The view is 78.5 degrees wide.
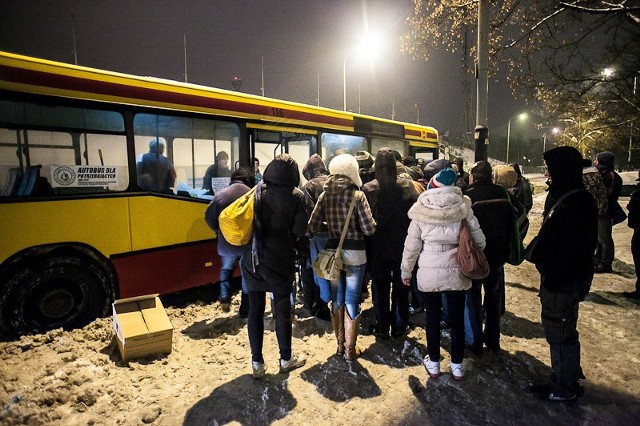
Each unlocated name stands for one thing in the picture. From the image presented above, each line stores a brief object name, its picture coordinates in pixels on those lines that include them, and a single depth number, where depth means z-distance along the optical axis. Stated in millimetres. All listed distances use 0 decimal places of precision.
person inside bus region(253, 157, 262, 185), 6598
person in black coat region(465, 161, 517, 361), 4035
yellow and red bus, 4301
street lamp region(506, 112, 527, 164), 38694
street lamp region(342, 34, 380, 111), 27397
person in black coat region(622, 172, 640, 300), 5918
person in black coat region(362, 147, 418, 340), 4348
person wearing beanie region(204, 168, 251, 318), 4559
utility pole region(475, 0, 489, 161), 9016
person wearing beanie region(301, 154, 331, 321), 4688
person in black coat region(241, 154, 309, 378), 3564
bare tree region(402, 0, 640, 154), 11359
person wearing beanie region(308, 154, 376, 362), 3943
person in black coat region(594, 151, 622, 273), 6977
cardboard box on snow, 4027
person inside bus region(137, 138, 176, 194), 5219
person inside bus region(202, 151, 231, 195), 6020
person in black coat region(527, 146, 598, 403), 3178
